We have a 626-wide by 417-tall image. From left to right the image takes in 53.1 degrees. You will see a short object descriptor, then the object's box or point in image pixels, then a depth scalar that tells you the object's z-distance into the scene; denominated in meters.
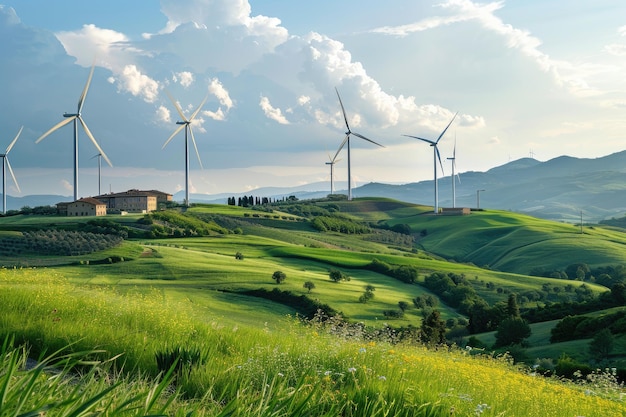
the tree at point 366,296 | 75.89
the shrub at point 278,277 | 75.64
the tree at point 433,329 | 50.22
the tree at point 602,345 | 45.50
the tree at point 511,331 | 58.03
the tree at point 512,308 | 68.25
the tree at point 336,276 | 87.35
